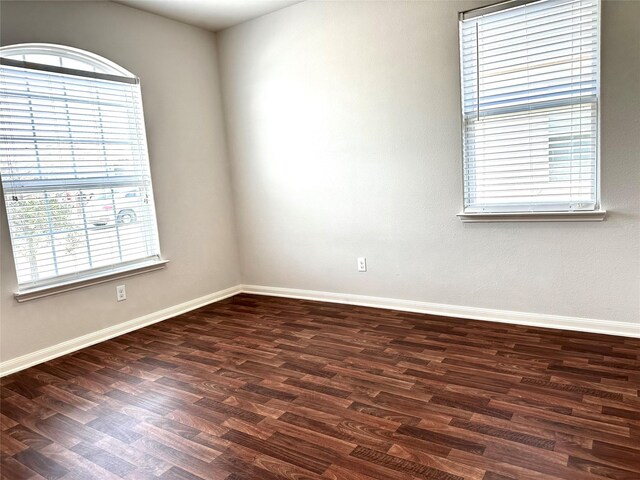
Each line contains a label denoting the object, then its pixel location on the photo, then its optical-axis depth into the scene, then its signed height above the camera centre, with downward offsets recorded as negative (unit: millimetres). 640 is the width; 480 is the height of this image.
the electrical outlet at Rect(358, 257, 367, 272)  3873 -656
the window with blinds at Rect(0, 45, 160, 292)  3004 +281
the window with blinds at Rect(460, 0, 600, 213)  2836 +452
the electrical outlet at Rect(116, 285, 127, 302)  3586 -700
